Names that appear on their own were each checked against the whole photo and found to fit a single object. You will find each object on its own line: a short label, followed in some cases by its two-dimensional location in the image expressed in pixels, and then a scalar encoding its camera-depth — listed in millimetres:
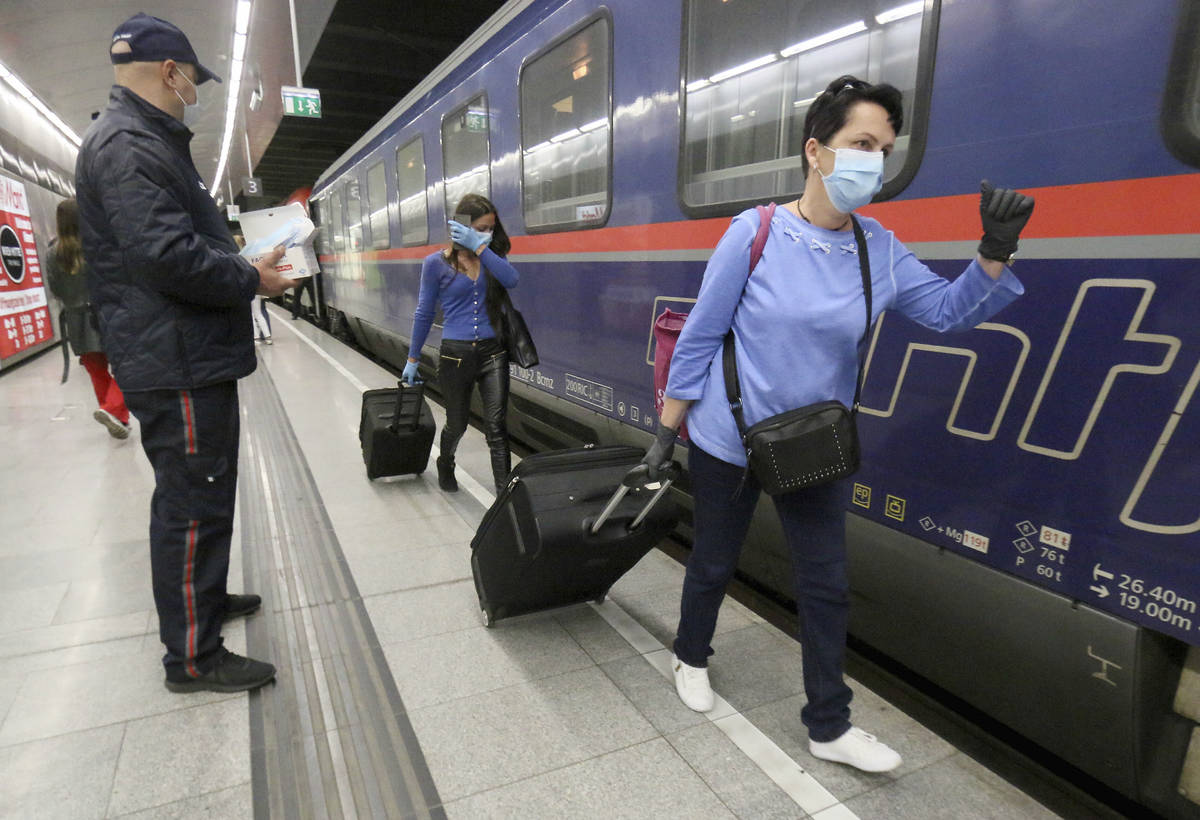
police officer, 1865
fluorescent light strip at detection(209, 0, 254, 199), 10953
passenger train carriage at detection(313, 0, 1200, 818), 1472
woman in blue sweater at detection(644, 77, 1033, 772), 1551
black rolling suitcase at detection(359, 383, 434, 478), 4117
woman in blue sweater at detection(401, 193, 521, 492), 3350
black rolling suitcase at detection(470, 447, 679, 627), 2188
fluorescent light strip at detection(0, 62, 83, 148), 10992
